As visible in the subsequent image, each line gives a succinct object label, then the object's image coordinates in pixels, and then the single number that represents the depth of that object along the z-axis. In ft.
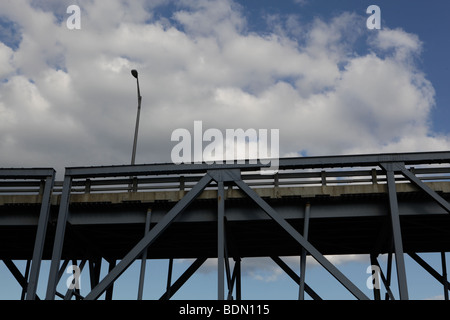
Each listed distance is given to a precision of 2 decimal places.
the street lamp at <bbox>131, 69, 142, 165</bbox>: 73.22
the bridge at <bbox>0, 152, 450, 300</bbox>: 56.03
